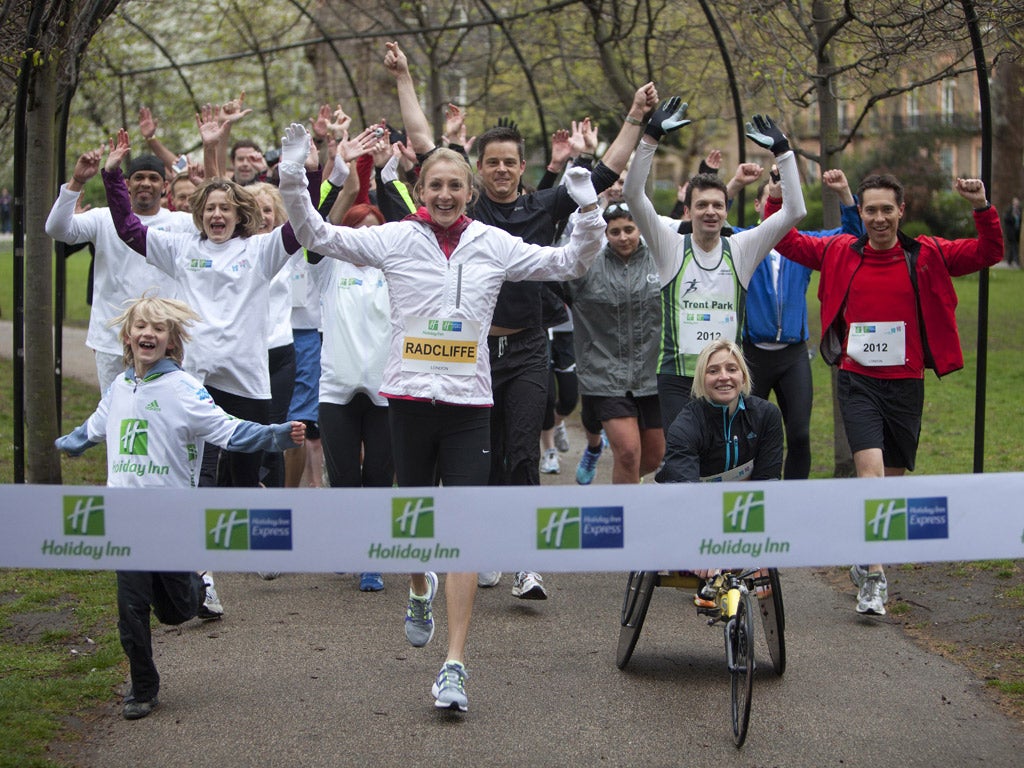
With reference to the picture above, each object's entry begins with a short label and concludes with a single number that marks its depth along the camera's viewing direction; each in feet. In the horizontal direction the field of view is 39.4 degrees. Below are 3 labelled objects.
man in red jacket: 23.13
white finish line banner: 14.62
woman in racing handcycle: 19.44
